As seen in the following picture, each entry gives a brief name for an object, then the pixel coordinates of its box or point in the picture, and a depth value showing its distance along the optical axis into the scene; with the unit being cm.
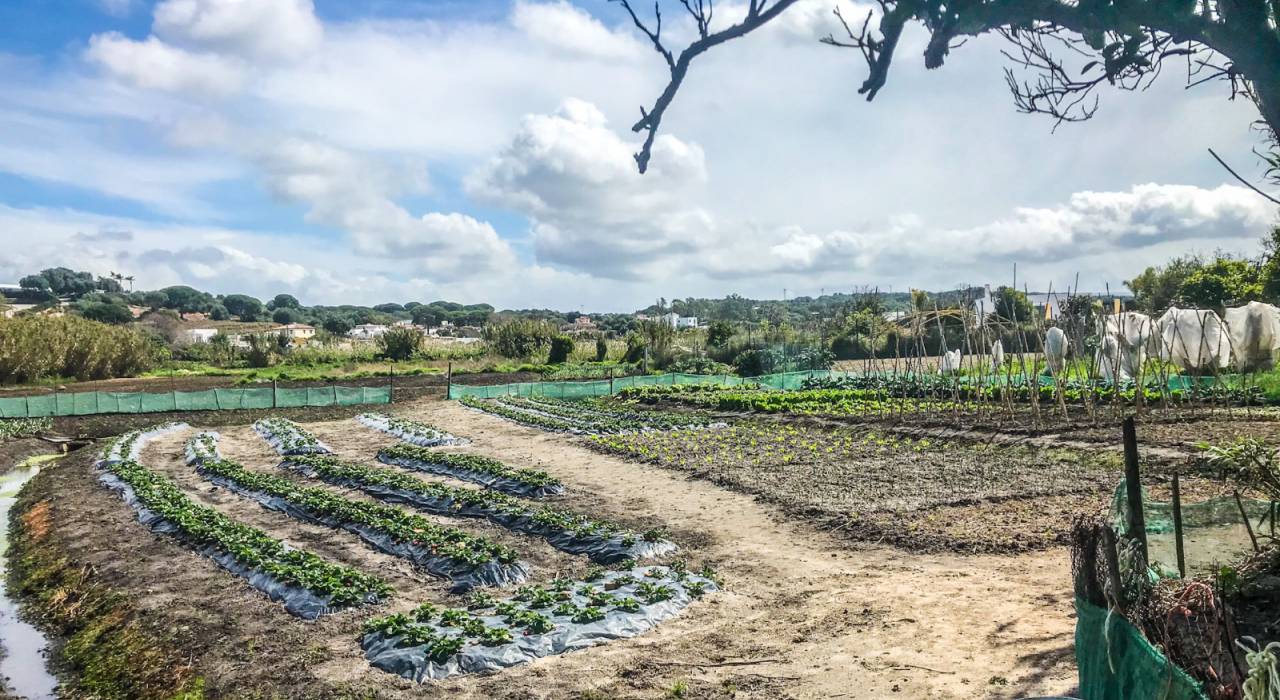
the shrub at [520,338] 4691
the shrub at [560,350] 4509
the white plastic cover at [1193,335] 1836
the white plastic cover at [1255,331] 1892
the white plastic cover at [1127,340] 1536
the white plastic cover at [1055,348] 1741
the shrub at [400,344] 4572
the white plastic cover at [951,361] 1967
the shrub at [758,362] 3441
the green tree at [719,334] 4303
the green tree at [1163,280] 4187
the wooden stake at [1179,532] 483
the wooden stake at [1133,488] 446
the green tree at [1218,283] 2967
